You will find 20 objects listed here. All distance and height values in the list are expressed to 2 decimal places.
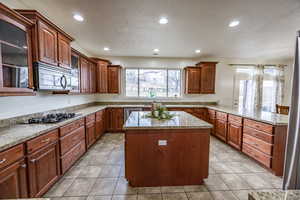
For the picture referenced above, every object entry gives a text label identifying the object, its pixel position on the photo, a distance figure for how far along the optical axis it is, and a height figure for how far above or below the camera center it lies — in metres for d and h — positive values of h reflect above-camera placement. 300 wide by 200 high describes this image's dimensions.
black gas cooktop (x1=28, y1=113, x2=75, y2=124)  2.08 -0.44
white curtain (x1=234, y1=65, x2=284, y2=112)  5.10 +0.26
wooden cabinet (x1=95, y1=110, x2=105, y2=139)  3.79 -0.91
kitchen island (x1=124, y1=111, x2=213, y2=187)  1.98 -0.88
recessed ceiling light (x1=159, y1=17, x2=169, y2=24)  2.41 +1.30
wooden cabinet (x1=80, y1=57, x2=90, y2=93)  3.60 +0.46
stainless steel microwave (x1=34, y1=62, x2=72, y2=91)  1.91 +0.23
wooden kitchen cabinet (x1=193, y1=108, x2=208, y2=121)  4.80 -0.69
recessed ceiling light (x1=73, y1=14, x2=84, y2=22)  2.33 +1.30
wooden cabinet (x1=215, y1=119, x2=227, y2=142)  3.75 -1.02
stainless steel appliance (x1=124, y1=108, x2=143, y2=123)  4.66 -0.61
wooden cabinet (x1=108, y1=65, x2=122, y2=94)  4.82 +0.47
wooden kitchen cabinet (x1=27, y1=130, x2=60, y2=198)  1.56 -0.91
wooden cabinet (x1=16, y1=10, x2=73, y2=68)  1.89 +0.79
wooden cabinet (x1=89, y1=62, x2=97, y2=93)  4.22 +0.49
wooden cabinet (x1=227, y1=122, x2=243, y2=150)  3.13 -0.99
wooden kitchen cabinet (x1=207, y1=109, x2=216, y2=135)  4.31 -0.77
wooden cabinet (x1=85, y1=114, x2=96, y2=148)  3.12 -0.90
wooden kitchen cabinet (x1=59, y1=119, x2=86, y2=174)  2.16 -0.91
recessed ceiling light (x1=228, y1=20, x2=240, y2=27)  2.50 +1.31
